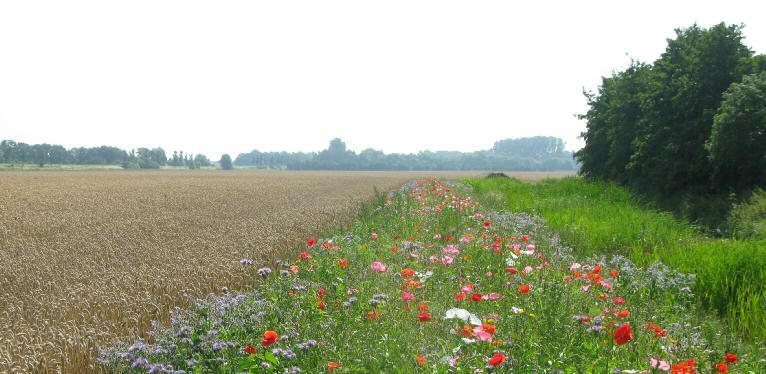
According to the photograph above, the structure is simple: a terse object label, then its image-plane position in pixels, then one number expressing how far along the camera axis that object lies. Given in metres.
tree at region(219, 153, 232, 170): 184.00
